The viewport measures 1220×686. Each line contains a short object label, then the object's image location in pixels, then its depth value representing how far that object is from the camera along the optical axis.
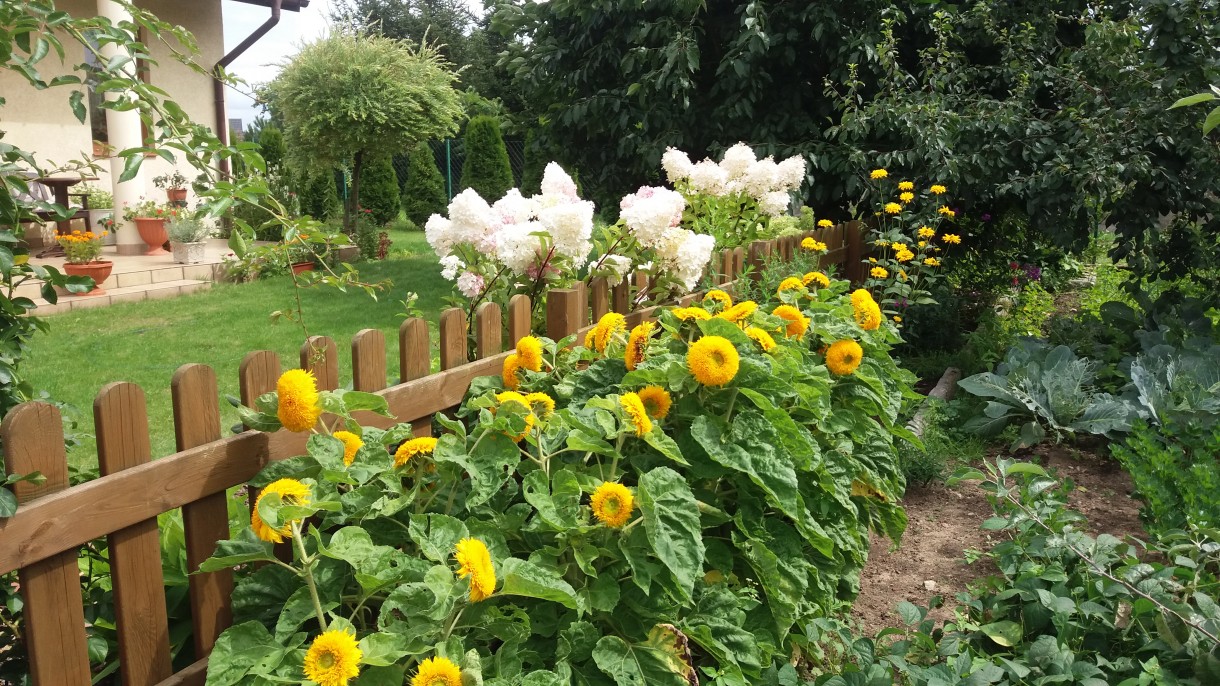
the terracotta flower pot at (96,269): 7.73
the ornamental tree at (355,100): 11.63
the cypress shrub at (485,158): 17.25
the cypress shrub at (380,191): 15.92
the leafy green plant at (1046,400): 3.97
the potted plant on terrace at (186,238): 9.22
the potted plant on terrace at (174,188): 10.12
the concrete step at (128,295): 7.51
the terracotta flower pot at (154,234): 9.50
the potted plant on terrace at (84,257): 7.77
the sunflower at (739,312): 2.36
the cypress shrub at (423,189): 17.81
